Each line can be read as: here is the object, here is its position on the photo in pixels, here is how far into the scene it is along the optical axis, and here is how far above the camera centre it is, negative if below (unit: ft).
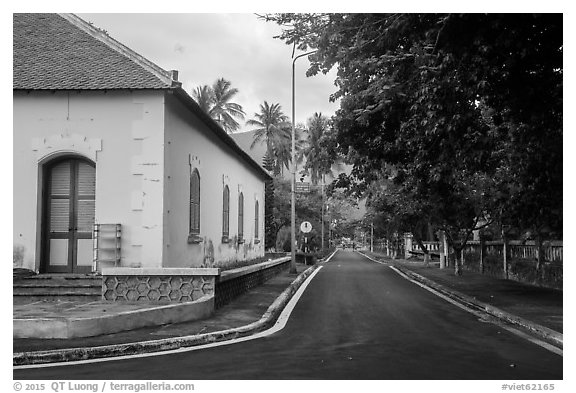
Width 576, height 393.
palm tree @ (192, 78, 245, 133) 153.17 +32.98
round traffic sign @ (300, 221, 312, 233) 109.87 +0.65
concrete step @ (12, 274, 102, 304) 36.91 -3.79
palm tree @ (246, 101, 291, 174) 195.93 +32.61
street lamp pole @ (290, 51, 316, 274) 81.82 +8.19
